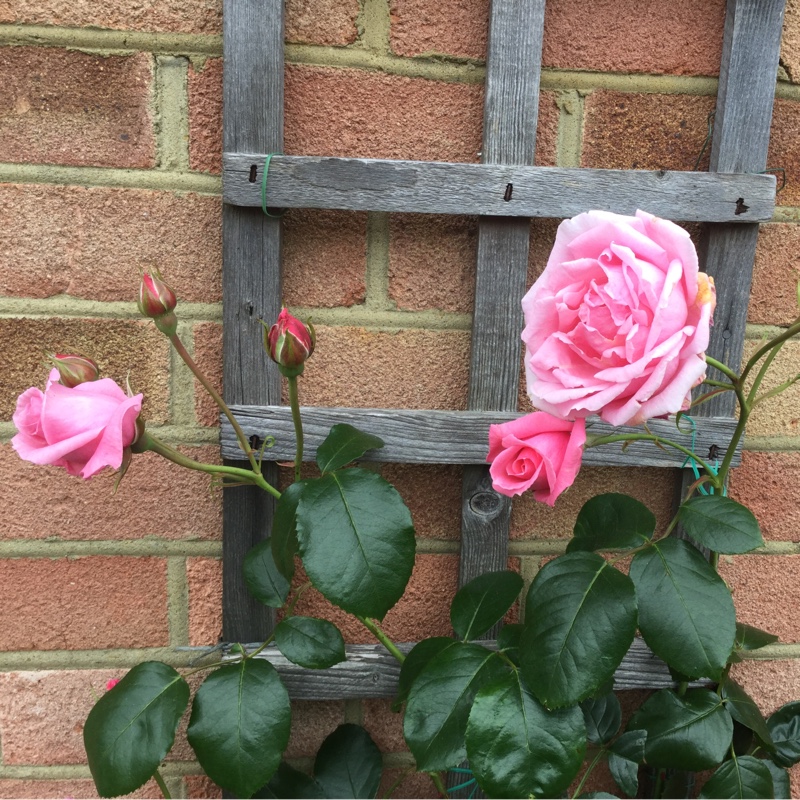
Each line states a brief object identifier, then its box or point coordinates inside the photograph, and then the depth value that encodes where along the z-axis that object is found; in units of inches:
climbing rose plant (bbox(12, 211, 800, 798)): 17.4
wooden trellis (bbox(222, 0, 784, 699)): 27.5
